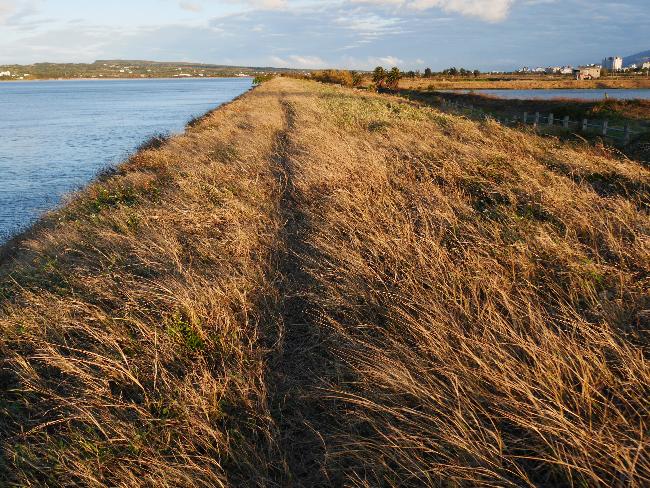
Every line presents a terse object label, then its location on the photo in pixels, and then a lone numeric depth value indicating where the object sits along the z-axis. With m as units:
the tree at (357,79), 80.96
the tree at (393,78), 68.57
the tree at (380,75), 70.86
